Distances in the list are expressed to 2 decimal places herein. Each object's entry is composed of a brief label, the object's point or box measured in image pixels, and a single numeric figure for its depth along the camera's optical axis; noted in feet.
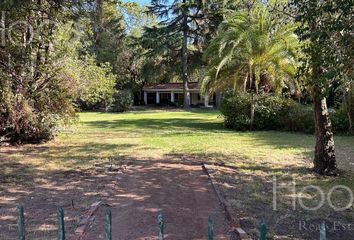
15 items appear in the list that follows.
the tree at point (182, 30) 131.03
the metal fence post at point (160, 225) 8.70
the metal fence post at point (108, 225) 8.95
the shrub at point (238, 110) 62.34
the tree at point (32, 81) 39.63
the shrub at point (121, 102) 130.21
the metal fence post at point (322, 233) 7.77
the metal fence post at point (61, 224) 9.20
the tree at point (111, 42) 143.23
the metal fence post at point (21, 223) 9.51
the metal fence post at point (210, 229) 8.28
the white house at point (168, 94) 165.89
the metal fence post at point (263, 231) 8.19
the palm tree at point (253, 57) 59.41
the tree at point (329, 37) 13.08
